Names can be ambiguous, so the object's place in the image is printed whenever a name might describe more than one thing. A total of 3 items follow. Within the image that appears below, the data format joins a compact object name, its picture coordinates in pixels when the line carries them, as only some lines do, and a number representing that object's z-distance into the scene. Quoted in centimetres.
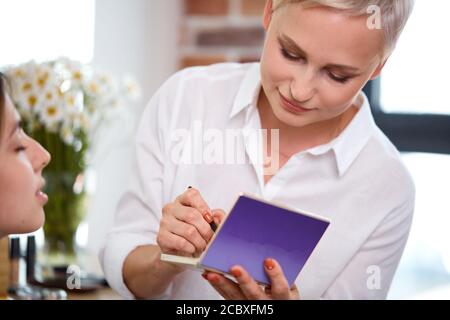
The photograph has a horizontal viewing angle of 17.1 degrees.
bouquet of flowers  254
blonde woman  208
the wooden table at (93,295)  242
